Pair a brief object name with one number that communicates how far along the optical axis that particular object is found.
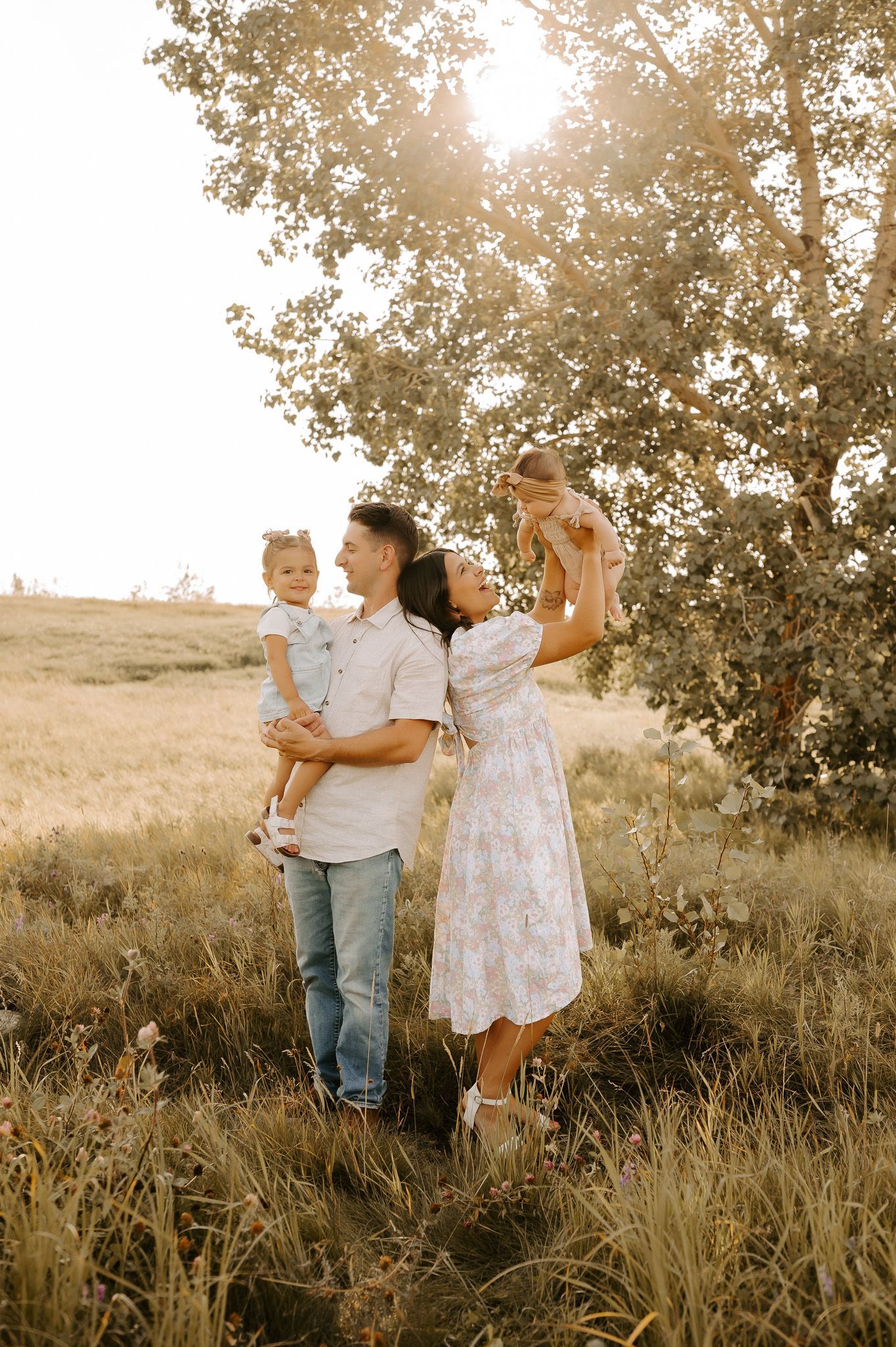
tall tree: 7.81
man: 3.29
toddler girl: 3.41
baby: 3.36
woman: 3.26
